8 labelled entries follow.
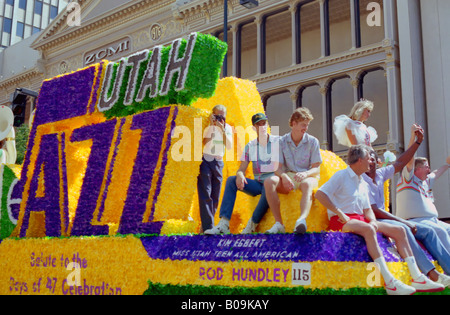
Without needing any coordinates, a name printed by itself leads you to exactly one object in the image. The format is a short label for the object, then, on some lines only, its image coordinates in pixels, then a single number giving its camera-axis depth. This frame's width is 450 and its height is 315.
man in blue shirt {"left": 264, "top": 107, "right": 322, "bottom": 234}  5.20
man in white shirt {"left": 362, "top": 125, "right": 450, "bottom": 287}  4.71
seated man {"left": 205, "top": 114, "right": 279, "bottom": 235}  5.68
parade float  4.77
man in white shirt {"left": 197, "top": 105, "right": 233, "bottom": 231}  6.42
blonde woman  5.93
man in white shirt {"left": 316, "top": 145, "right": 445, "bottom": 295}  4.52
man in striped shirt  5.93
